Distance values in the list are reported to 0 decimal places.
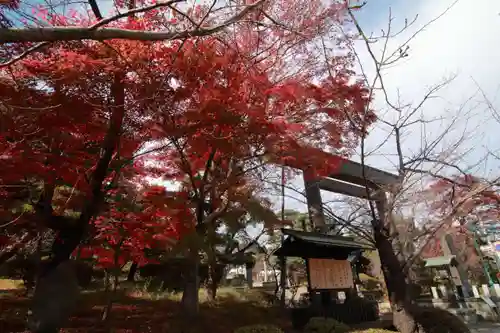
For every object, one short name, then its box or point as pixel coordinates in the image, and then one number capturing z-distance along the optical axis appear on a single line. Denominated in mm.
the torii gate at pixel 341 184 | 12461
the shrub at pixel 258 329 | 8859
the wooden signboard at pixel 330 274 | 11211
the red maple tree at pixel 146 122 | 6859
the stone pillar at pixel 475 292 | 18734
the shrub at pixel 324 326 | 9781
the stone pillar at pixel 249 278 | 21592
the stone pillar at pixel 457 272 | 18970
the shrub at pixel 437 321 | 8406
